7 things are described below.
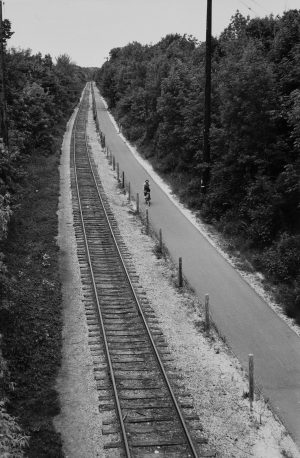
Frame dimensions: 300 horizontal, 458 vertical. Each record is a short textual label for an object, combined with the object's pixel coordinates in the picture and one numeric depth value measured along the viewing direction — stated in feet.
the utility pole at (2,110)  78.50
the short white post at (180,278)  59.96
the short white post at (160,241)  70.78
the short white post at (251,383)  38.11
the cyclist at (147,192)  94.22
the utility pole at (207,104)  81.15
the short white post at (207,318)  49.47
